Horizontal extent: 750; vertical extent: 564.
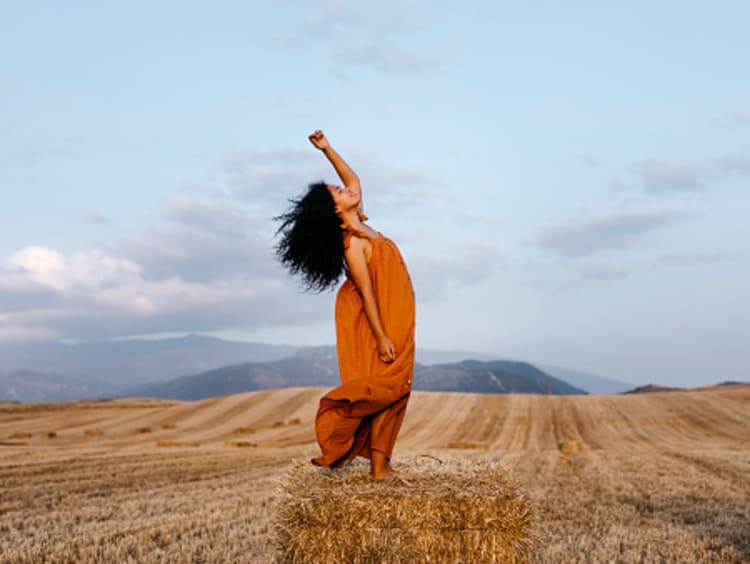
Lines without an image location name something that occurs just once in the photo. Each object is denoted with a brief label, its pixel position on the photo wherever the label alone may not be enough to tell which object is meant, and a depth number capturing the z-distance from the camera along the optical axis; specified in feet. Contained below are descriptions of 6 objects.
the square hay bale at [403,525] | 15.52
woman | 17.79
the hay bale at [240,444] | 78.43
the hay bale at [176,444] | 76.64
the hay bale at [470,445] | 75.10
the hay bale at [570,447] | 72.54
